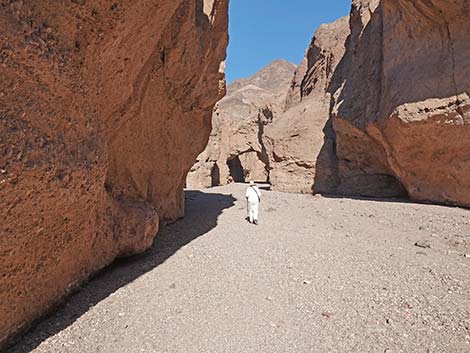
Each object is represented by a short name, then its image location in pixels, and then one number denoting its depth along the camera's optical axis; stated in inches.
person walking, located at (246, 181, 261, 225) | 245.1
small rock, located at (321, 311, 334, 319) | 103.7
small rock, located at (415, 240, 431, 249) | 178.7
